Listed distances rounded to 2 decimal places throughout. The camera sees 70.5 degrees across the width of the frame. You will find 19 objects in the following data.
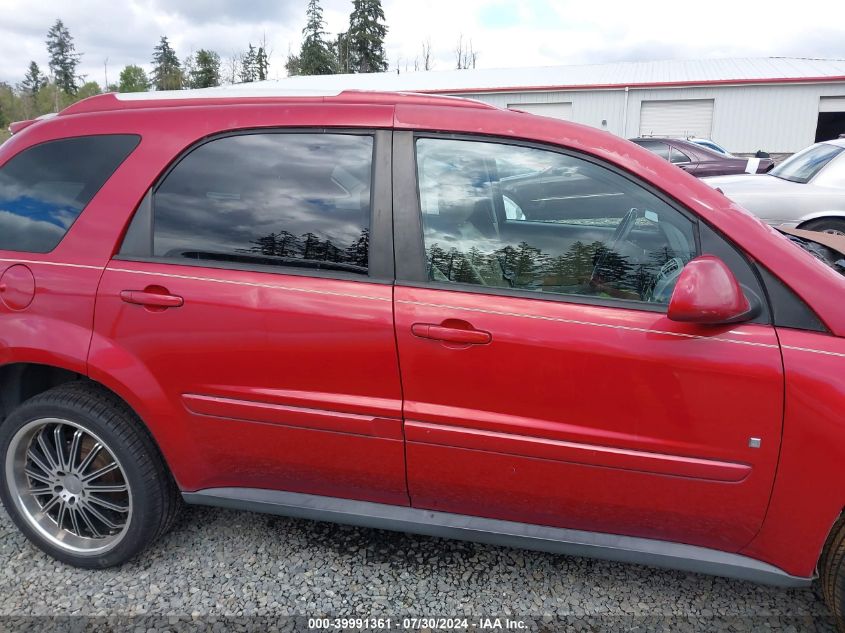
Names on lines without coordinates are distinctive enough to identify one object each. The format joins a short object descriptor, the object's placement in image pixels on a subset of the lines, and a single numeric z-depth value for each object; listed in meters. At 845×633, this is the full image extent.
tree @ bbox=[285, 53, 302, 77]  61.44
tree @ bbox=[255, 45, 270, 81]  67.38
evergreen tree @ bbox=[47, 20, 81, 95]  73.94
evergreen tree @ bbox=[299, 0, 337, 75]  56.78
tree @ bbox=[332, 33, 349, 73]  57.37
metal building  23.75
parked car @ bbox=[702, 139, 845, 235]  5.70
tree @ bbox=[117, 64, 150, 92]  64.67
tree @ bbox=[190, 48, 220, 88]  56.28
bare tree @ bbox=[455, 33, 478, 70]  65.94
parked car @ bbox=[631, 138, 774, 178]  12.39
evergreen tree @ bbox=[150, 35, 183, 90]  64.69
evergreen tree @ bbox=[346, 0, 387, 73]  55.91
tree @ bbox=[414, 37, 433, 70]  64.38
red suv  1.84
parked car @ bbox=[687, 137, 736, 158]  15.70
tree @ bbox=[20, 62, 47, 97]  73.00
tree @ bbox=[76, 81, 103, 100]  62.59
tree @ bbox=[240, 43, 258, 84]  65.81
